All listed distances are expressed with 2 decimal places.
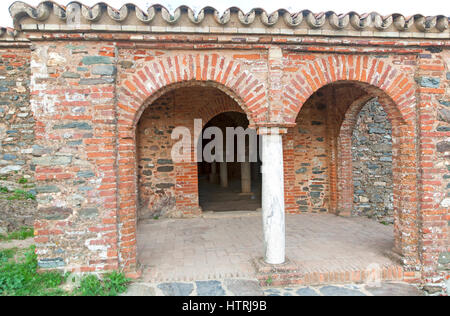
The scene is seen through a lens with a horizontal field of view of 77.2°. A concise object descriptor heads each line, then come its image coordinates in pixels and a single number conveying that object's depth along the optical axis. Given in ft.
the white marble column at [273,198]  12.60
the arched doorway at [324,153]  22.02
